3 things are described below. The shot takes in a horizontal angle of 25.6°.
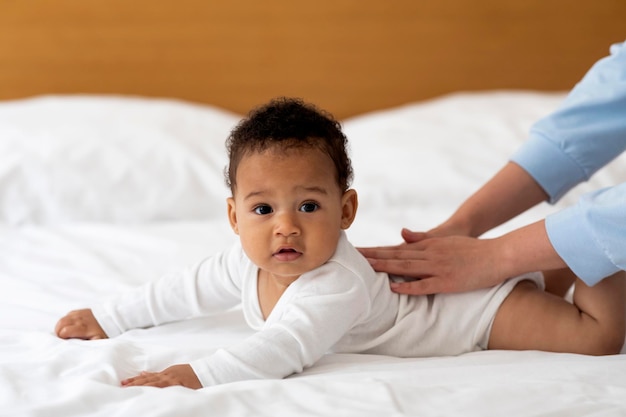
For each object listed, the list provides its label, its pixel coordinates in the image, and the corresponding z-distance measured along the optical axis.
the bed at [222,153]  1.29
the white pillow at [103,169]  2.02
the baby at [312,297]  1.36
